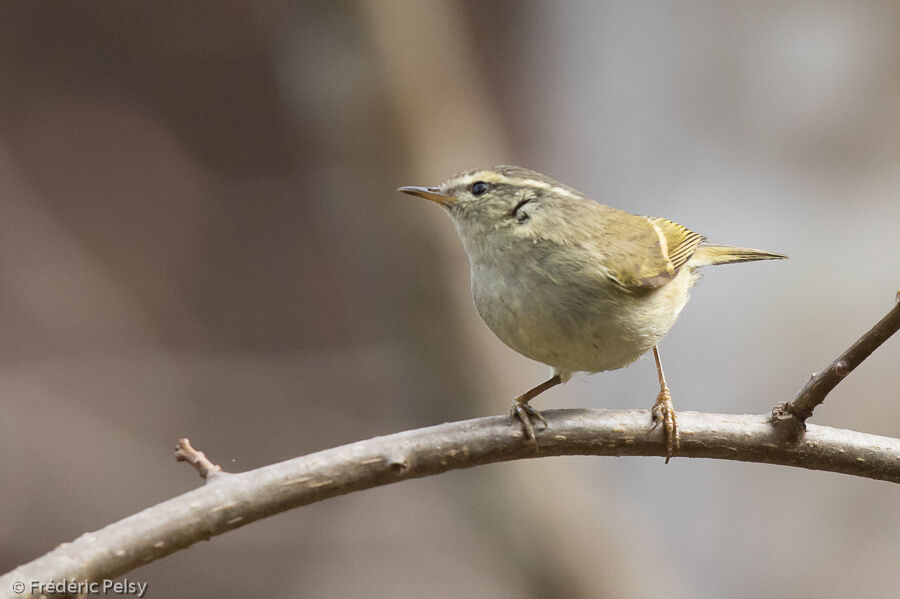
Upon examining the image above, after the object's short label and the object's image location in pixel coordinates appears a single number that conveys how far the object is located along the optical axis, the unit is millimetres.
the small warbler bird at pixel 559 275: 3221
